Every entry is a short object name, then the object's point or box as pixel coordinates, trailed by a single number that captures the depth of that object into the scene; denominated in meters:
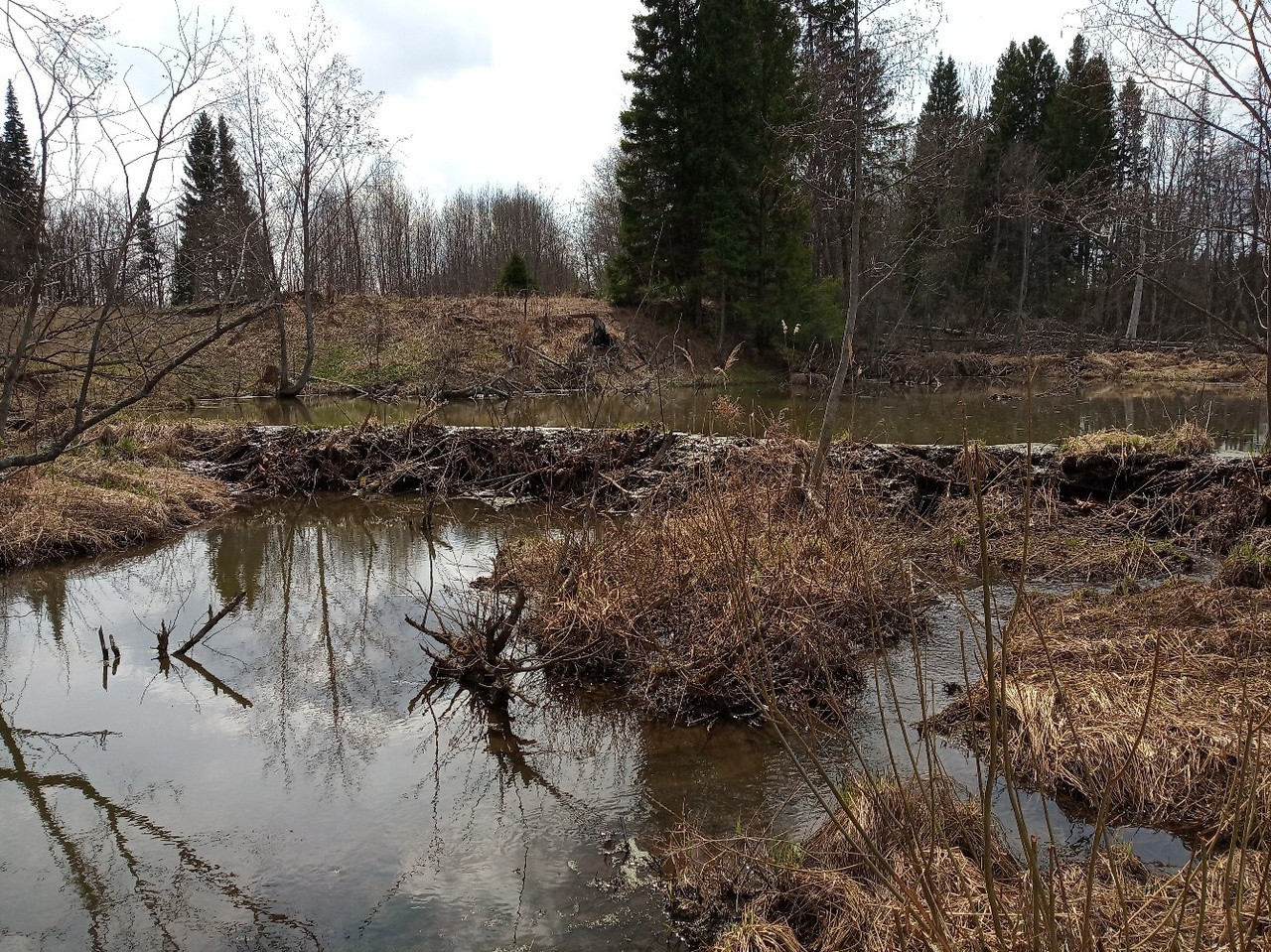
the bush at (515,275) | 32.78
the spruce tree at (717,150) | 27.27
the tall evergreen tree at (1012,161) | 39.94
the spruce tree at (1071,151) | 39.38
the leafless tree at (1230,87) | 5.76
